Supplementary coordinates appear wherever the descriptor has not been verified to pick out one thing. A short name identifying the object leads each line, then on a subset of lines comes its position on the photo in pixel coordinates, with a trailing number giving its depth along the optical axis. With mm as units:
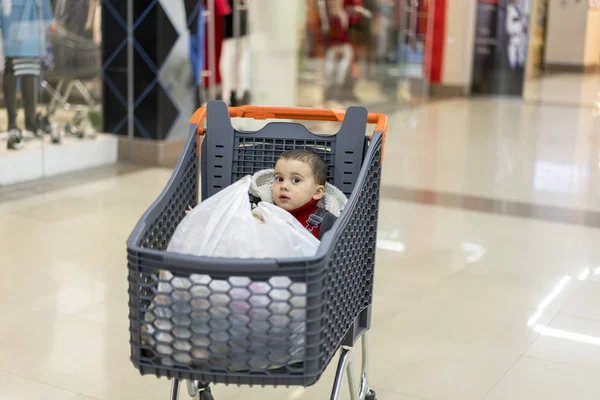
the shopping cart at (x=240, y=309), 1716
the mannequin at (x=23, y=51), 5215
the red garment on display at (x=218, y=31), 6938
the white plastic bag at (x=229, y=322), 1730
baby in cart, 2164
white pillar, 7602
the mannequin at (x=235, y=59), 7199
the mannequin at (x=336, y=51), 8711
